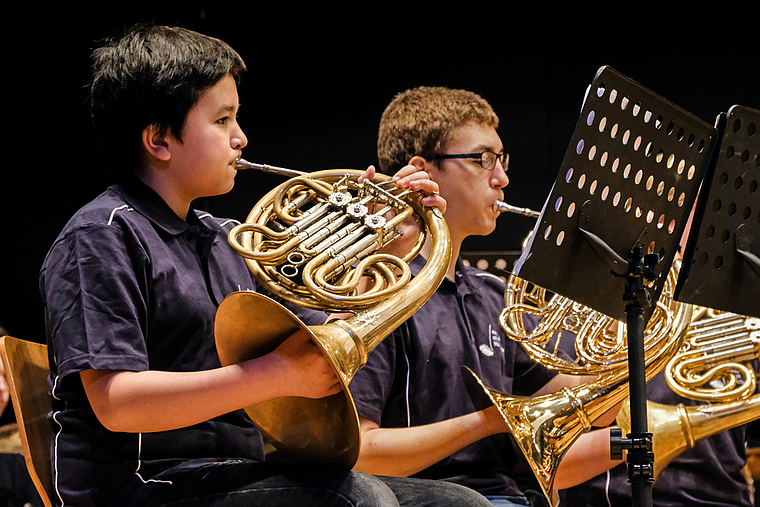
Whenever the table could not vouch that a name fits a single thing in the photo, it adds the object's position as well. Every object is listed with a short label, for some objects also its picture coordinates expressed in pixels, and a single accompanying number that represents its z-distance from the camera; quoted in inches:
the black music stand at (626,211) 276.8
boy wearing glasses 289.2
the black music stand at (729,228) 282.3
